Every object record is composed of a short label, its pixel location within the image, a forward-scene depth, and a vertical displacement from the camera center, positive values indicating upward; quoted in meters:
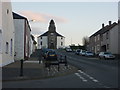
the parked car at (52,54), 19.57 -1.39
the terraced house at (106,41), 30.75 +0.93
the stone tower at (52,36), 69.27 +4.26
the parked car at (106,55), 26.56 -2.08
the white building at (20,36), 19.90 +1.20
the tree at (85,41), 63.03 +1.64
